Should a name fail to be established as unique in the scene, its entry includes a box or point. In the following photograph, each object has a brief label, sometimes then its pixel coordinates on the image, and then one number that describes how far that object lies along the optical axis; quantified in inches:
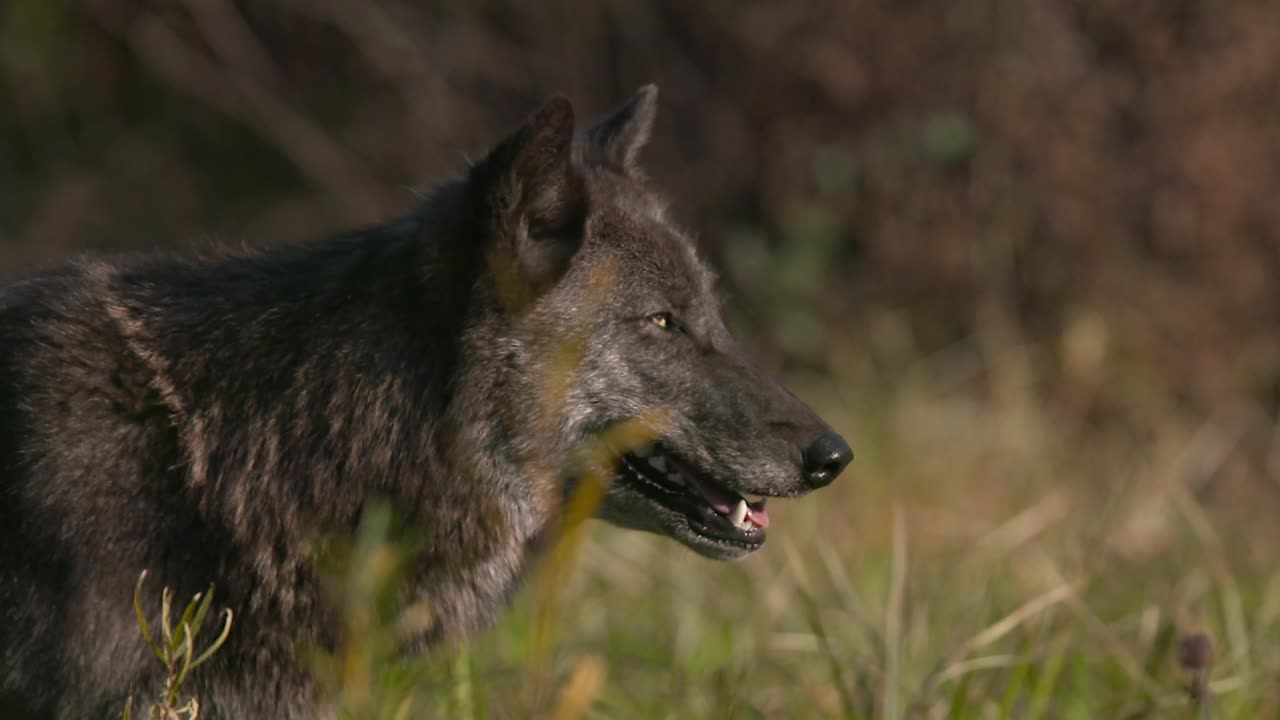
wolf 260.7
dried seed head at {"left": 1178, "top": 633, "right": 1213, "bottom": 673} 243.6
